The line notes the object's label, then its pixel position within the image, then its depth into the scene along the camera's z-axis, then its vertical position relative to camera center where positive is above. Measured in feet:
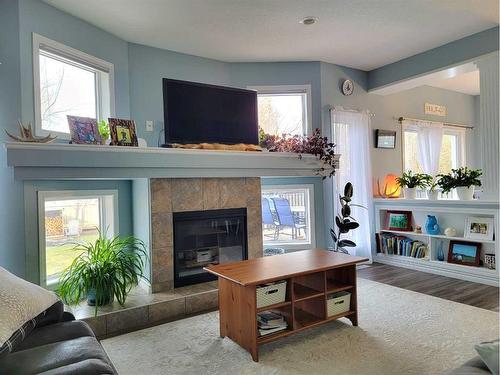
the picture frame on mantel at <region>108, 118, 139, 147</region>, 10.05 +1.79
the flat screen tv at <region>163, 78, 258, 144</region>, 11.07 +2.61
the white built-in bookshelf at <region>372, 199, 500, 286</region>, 12.57 -2.06
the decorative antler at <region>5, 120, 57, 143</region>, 8.34 +1.43
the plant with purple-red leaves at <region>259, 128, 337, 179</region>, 12.92 +1.60
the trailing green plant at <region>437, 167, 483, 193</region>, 13.14 +0.12
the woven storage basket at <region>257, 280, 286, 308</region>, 7.61 -2.39
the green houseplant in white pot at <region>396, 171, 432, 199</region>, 15.52 +0.04
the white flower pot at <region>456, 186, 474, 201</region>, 13.20 -0.38
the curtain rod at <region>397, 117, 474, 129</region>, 18.15 +3.58
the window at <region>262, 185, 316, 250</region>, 15.07 -1.28
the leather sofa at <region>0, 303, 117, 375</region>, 4.61 -2.32
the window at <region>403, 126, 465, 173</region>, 21.24 +2.04
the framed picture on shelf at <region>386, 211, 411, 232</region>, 15.64 -1.66
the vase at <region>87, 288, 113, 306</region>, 9.43 -2.89
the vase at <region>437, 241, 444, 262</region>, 14.19 -2.89
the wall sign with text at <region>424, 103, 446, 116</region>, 19.71 +4.34
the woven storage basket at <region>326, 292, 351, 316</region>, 8.67 -2.98
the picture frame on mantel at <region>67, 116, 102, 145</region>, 9.43 +1.76
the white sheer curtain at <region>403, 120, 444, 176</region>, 19.44 +2.20
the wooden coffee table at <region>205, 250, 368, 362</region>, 7.50 -2.53
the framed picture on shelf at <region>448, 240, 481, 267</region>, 13.04 -2.71
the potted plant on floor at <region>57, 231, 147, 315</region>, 9.16 -2.23
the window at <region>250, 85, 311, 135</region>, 14.98 +3.47
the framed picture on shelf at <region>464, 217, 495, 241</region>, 12.59 -1.71
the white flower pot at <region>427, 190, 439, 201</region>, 14.51 -0.46
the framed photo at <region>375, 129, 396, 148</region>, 17.22 +2.36
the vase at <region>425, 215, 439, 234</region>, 14.38 -1.74
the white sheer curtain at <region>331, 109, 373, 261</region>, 15.99 +0.79
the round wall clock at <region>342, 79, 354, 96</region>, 15.89 +4.60
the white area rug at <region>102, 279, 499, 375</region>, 7.06 -3.66
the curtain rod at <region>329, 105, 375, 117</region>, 15.33 +3.51
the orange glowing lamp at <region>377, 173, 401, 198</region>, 17.34 -0.15
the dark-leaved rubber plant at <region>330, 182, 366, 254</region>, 14.33 -1.58
